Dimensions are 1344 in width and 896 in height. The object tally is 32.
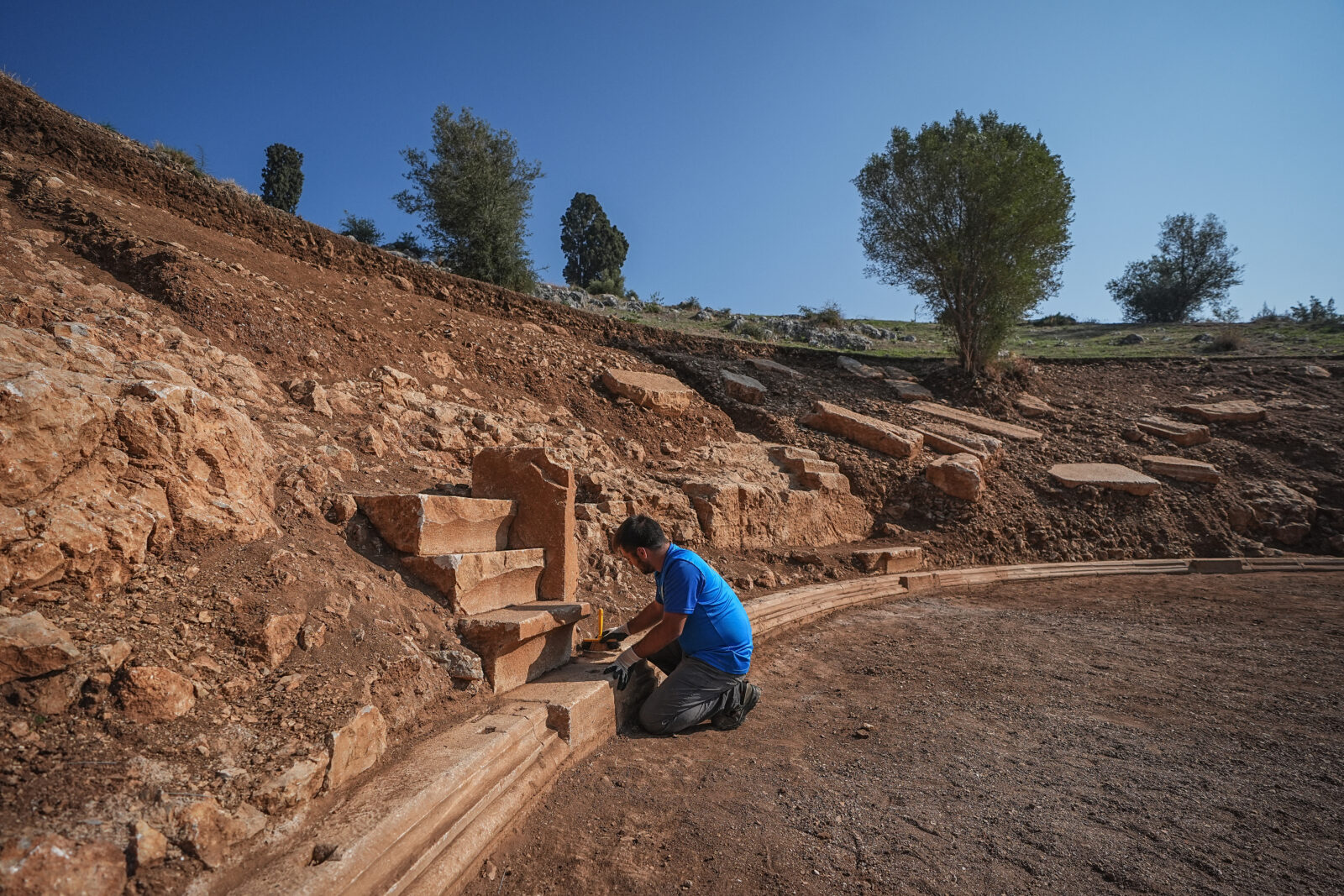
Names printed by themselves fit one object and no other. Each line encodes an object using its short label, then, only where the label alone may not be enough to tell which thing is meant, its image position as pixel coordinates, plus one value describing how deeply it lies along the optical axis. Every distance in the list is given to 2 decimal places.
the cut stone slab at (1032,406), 11.18
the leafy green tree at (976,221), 11.66
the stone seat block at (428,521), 3.16
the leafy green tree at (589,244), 37.19
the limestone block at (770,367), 10.65
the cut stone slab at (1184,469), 9.33
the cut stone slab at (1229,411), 10.95
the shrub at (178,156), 9.38
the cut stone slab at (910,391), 11.14
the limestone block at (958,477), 8.22
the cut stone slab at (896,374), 12.29
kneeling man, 3.23
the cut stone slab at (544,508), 3.82
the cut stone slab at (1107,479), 8.90
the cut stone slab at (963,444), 9.05
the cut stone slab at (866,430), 8.68
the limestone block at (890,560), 6.93
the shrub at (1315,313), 21.63
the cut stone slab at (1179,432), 10.27
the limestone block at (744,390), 9.23
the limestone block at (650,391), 7.62
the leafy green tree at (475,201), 15.75
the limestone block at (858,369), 11.88
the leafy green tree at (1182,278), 28.12
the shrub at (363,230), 20.08
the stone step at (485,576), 3.13
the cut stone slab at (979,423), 10.02
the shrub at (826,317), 23.56
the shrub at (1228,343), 15.97
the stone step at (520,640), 3.00
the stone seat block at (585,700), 2.80
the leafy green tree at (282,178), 27.83
